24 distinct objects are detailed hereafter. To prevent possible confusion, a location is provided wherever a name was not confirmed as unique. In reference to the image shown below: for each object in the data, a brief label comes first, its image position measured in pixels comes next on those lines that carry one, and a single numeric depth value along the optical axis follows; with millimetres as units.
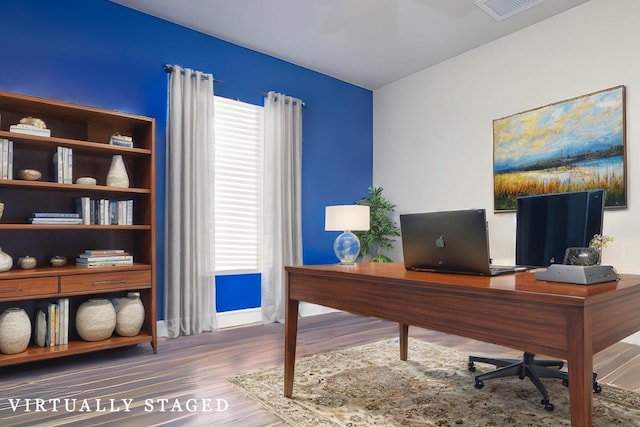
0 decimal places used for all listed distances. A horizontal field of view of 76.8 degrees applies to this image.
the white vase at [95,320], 2926
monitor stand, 1364
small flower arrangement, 1572
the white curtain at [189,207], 3605
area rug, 1960
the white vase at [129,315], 3077
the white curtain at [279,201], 4238
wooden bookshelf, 2723
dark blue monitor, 2178
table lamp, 3133
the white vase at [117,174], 3152
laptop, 1585
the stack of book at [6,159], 2665
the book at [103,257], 2973
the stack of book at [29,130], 2711
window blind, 4047
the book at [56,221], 2793
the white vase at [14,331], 2607
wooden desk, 1120
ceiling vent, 3369
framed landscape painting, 3258
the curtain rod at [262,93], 4324
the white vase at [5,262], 2662
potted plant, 4918
